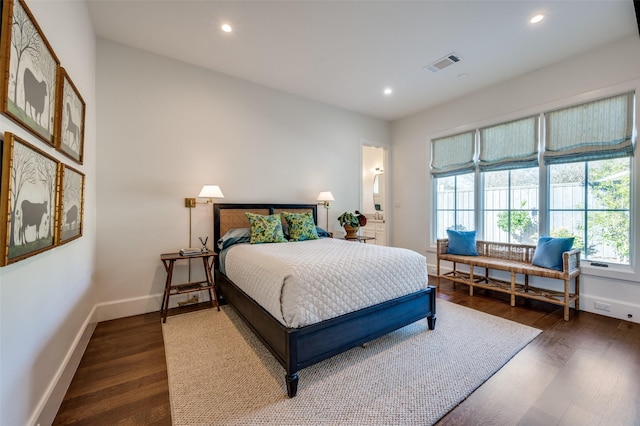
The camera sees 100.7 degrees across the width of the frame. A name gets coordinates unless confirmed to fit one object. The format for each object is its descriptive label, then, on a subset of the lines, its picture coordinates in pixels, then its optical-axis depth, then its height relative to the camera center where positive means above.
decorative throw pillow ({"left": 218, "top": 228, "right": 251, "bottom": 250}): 3.23 -0.30
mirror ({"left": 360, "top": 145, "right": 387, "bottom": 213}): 6.44 +0.92
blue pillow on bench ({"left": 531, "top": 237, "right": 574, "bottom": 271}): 3.05 -0.38
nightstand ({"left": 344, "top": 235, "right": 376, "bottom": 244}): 4.47 -0.40
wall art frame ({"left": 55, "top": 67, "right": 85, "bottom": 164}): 1.70 +0.65
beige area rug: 1.55 -1.14
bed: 1.72 -0.85
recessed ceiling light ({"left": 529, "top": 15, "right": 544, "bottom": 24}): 2.48 +1.90
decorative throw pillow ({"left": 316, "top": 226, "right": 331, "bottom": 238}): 3.92 -0.27
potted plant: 4.41 -0.13
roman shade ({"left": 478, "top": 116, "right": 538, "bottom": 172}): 3.57 +1.05
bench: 2.92 -0.61
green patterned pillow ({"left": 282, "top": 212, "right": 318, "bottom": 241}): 3.57 -0.17
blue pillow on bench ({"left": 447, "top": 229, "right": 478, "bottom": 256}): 3.95 -0.38
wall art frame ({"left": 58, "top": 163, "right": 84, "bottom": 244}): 1.71 +0.05
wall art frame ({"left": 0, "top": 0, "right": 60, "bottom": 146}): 1.09 +0.67
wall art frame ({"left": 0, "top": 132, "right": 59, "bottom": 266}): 1.09 +0.04
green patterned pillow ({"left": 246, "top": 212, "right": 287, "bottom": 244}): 3.24 -0.19
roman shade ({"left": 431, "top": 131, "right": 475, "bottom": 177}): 4.27 +1.06
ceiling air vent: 3.13 +1.91
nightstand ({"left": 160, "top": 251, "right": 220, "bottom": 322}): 2.82 -0.83
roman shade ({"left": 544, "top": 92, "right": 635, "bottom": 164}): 2.86 +1.04
